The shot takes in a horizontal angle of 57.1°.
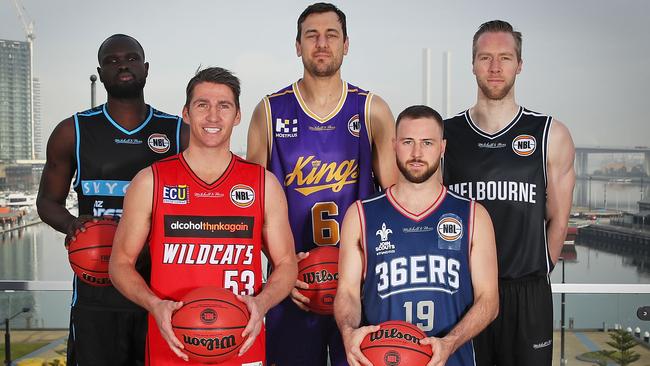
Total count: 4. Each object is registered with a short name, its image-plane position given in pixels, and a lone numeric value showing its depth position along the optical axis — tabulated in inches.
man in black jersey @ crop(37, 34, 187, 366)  95.0
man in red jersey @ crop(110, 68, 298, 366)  76.1
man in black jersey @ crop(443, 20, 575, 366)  92.9
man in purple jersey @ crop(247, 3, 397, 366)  98.0
